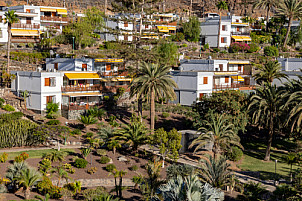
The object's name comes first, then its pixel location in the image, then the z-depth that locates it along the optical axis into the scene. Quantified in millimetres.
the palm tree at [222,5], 129663
